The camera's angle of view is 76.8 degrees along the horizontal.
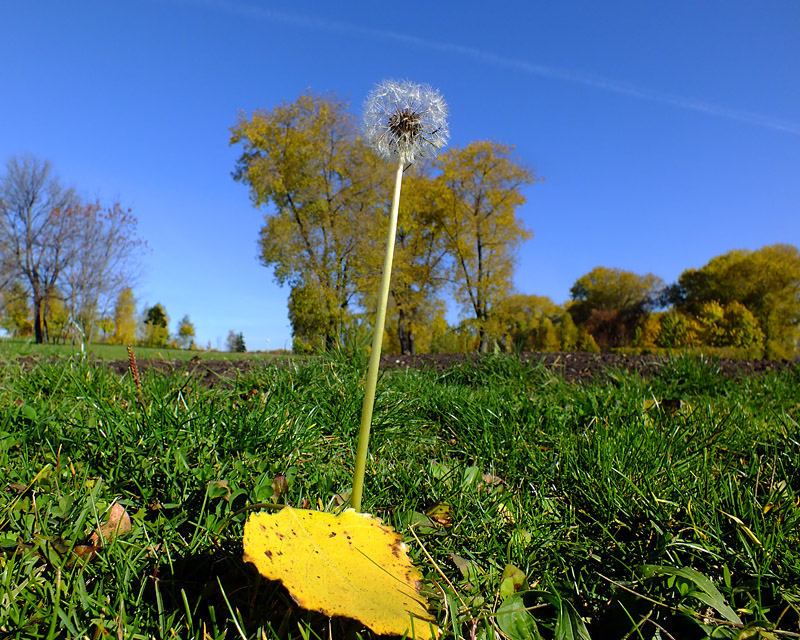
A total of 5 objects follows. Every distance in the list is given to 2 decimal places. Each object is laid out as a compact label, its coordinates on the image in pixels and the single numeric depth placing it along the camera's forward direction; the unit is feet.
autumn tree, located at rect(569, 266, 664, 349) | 163.73
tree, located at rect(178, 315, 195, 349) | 178.19
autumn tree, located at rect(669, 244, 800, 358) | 112.98
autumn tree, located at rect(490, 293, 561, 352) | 89.40
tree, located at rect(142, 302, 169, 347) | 146.51
